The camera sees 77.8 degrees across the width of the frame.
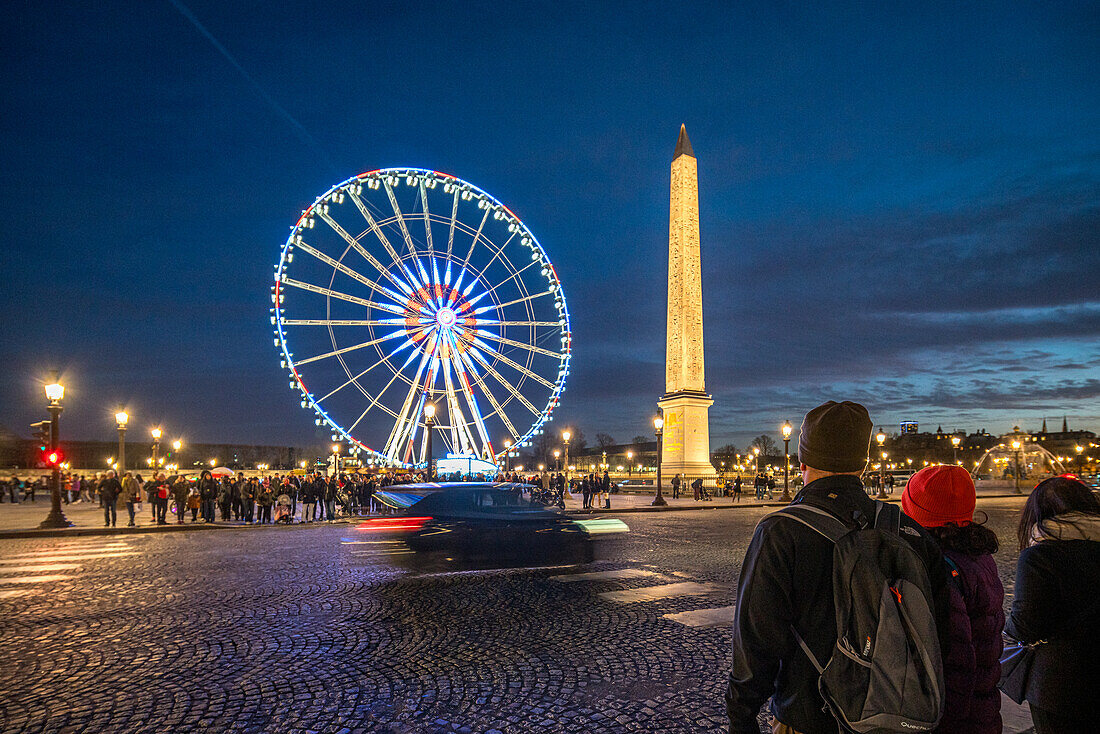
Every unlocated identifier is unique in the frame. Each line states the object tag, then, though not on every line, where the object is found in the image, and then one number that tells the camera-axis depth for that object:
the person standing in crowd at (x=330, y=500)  21.77
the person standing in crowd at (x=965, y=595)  2.44
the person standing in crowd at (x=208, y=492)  20.22
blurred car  10.27
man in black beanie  2.14
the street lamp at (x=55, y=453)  18.30
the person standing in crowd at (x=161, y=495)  18.86
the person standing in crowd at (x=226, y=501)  20.91
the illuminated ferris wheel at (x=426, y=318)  27.47
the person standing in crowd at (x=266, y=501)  20.50
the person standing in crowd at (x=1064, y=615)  2.82
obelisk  36.25
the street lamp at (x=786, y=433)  30.34
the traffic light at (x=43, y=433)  20.17
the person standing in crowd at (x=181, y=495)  19.83
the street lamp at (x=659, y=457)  28.22
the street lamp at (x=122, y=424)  26.72
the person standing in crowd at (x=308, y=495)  22.12
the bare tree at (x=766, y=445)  167.82
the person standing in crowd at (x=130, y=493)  19.05
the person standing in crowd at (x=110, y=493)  18.38
